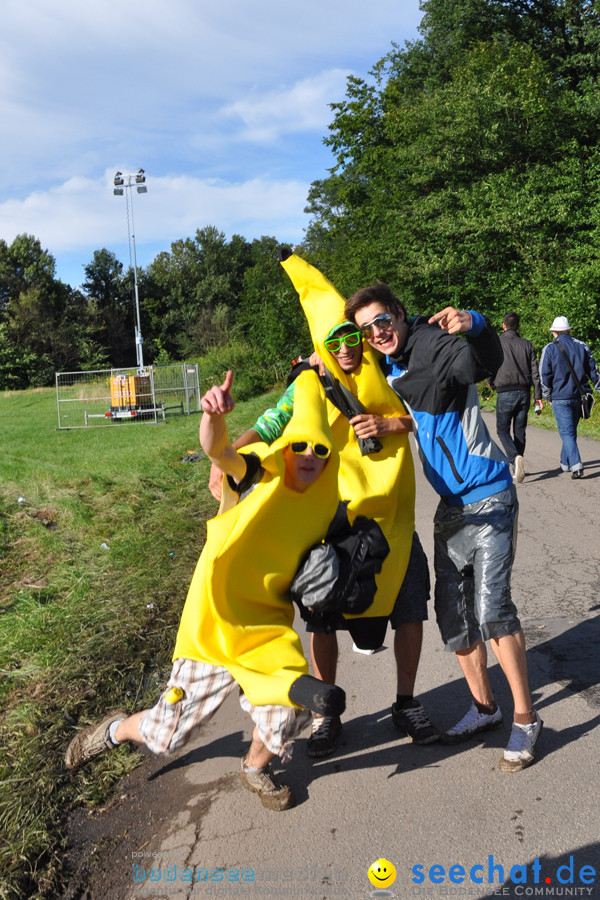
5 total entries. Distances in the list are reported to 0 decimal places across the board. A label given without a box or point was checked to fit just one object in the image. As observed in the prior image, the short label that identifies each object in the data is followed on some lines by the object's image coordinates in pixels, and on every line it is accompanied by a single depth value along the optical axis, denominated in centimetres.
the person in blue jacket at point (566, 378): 954
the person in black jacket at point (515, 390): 996
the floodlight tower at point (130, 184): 3547
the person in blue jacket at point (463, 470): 329
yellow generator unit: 2189
